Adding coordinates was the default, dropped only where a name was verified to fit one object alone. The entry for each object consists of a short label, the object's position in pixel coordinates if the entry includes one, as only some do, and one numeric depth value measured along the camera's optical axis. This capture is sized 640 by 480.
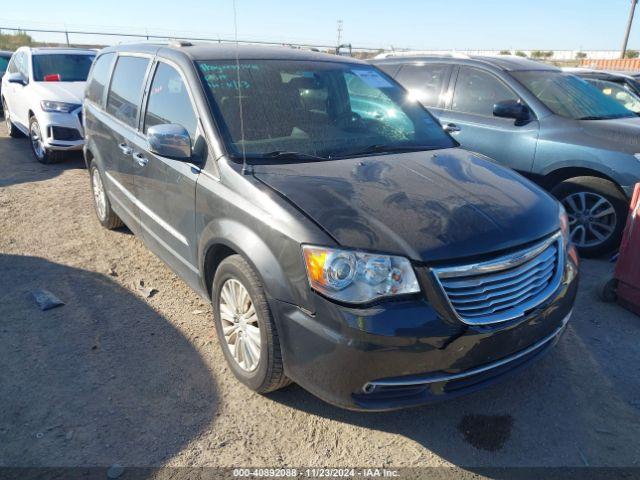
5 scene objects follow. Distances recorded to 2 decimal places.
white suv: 7.68
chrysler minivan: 2.24
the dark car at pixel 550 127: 4.76
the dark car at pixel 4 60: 12.93
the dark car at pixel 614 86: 8.45
